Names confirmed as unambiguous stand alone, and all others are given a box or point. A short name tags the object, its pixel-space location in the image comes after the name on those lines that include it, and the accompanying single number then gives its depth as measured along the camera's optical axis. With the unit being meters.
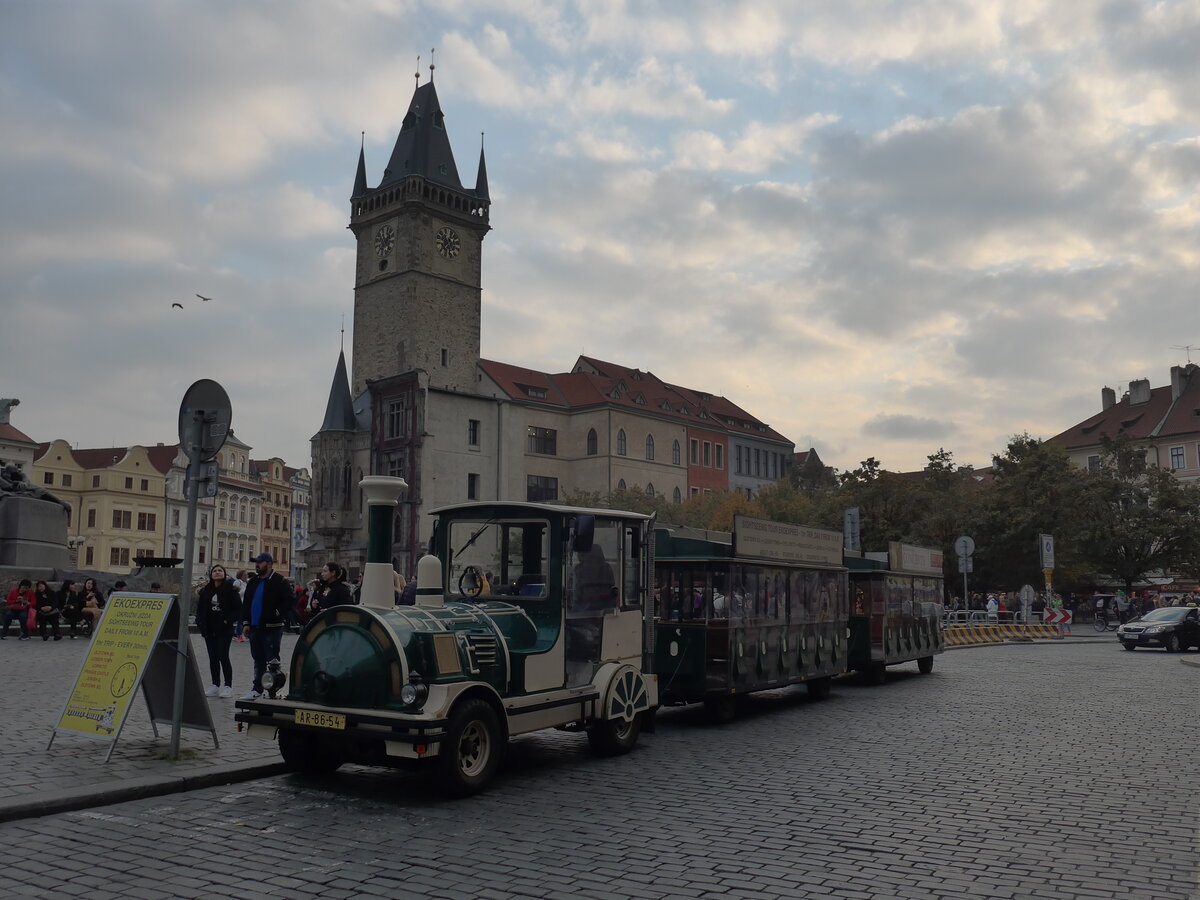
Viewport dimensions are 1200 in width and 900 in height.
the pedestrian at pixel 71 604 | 25.38
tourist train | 8.22
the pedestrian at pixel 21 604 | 24.31
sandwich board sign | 9.05
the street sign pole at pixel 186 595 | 9.08
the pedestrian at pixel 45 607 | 24.14
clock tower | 69.19
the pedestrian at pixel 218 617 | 13.28
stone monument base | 25.70
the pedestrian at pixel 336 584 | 13.35
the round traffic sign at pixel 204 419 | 9.58
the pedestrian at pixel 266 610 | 13.05
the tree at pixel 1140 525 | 54.56
